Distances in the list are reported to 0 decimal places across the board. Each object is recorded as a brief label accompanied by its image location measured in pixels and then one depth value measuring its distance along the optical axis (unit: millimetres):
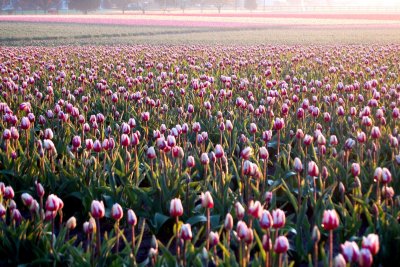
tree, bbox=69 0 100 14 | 88000
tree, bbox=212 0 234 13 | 100075
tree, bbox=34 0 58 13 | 94375
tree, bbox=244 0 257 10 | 104638
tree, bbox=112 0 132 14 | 96200
